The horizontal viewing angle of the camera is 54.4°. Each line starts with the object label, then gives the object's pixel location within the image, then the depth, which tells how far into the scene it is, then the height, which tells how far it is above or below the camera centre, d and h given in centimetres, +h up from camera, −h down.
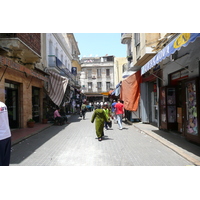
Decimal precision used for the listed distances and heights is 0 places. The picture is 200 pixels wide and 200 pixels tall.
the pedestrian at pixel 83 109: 1768 -68
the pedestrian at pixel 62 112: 1618 -89
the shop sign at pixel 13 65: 693 +149
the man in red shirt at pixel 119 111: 1054 -54
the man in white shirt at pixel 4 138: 349 -66
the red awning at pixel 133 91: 1224 +63
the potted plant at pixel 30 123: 1163 -125
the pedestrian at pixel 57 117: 1332 -104
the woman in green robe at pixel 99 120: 779 -76
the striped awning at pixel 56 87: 1445 +112
